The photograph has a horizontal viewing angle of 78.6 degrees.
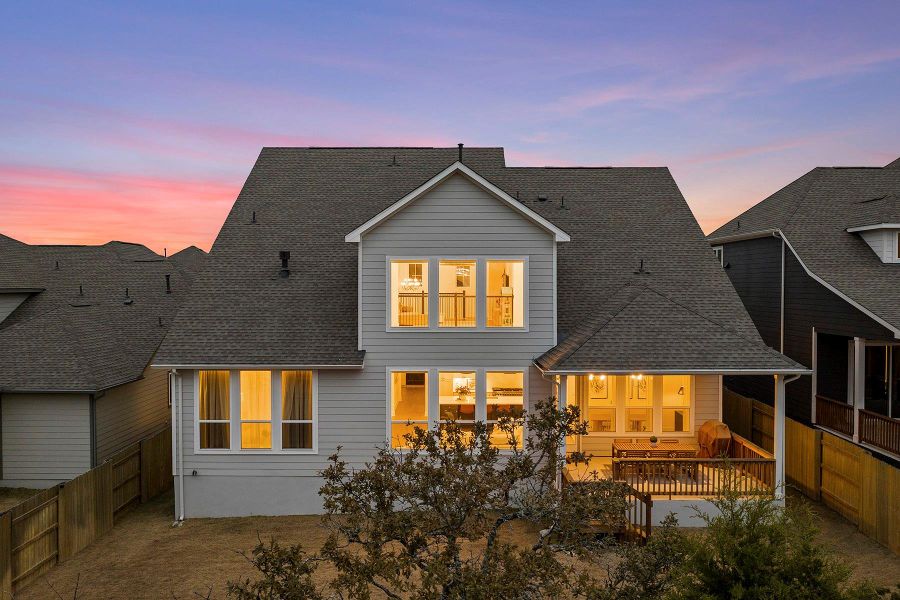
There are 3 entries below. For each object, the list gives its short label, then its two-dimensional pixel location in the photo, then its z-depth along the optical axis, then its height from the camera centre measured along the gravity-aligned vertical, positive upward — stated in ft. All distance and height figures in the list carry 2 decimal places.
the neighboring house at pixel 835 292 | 50.31 +0.21
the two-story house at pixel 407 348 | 41.47 -4.03
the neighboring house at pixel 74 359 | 49.83 -6.15
